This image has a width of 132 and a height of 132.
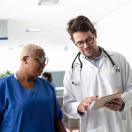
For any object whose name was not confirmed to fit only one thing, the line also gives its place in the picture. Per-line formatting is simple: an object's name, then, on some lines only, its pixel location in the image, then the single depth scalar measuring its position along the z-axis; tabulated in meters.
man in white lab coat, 1.71
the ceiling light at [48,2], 5.01
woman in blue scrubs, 1.62
